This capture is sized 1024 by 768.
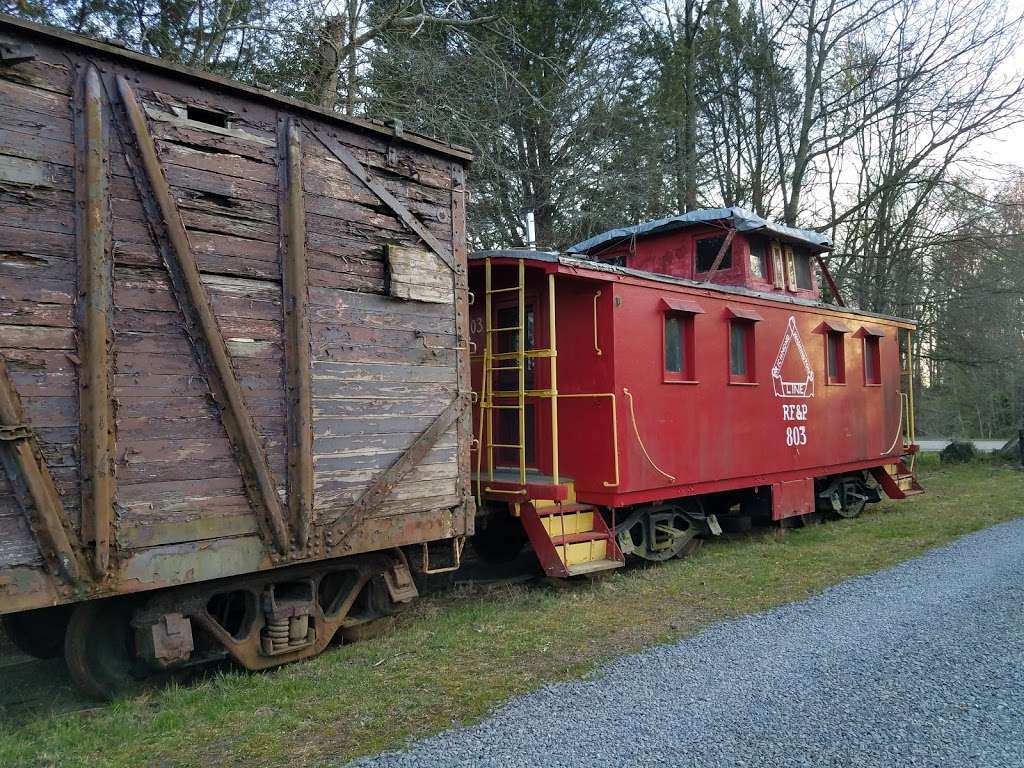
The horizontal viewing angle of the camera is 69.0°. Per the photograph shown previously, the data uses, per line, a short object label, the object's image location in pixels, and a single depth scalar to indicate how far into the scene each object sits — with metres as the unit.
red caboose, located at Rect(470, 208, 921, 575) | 7.34
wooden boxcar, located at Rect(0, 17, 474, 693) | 3.95
